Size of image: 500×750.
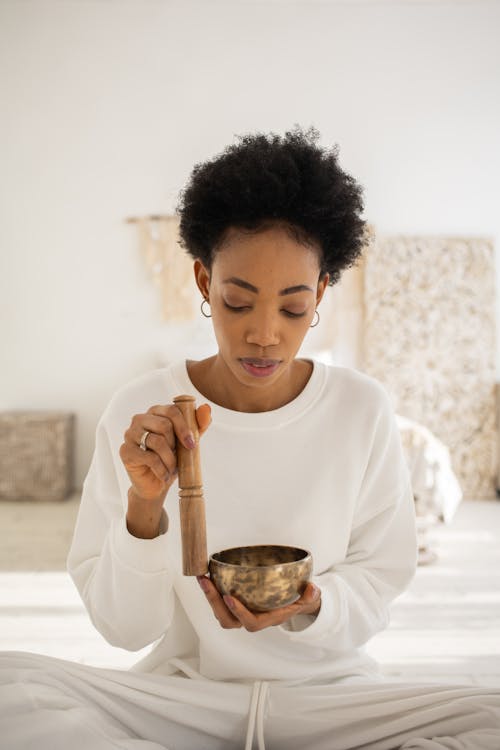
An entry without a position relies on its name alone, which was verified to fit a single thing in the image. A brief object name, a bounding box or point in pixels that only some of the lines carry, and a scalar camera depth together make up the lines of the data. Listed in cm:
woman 110
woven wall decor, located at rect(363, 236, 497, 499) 546
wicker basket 513
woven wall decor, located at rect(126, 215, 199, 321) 544
